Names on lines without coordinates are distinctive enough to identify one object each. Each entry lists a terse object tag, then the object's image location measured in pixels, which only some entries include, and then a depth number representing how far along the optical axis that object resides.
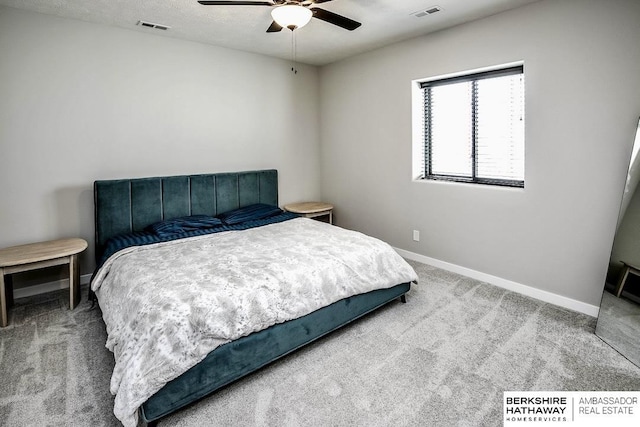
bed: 1.88
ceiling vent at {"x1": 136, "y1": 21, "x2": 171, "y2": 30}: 3.45
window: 3.44
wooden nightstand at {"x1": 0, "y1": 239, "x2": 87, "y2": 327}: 2.78
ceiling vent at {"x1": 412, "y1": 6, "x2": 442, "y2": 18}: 3.18
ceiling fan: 2.40
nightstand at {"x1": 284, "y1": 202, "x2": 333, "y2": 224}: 4.73
